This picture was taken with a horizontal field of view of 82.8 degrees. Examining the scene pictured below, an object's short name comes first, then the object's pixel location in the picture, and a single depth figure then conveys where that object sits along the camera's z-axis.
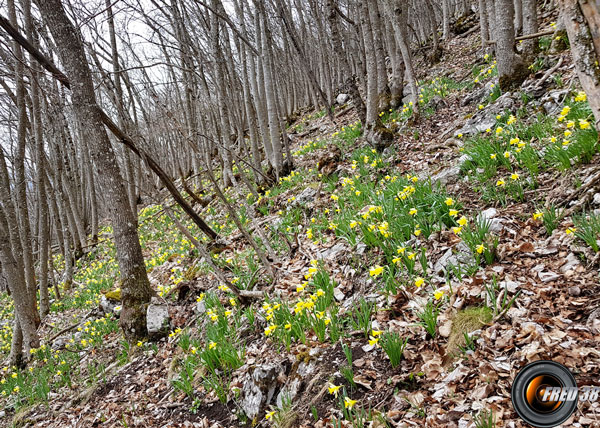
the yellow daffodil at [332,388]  2.24
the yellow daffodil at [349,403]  2.04
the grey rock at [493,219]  3.03
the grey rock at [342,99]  15.01
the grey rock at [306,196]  6.35
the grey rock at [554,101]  4.34
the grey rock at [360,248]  3.85
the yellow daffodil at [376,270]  2.90
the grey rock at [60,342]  6.20
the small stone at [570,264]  2.43
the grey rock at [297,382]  2.65
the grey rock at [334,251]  4.18
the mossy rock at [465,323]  2.28
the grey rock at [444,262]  2.97
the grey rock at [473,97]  6.62
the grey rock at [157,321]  4.71
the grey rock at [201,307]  4.70
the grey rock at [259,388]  2.75
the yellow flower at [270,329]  3.10
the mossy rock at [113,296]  6.14
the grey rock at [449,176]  4.22
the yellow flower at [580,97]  3.35
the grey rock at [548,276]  2.42
